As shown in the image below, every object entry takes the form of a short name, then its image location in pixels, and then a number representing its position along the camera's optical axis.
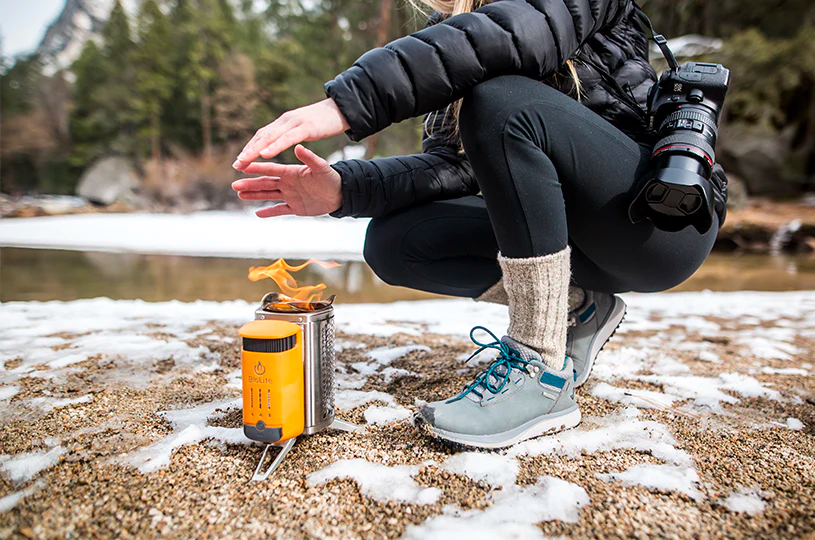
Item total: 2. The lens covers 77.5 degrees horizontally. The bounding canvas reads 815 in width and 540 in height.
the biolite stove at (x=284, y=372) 0.83
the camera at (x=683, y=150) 0.90
